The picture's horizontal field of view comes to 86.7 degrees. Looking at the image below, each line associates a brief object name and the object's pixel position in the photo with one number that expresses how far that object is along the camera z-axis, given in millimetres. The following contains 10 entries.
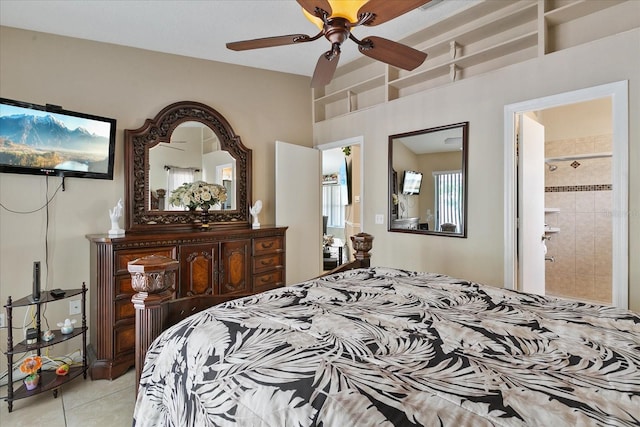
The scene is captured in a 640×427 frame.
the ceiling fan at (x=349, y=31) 1646
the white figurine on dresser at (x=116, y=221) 2689
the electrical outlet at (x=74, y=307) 2812
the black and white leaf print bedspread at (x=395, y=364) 690
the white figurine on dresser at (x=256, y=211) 3592
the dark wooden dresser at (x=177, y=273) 2502
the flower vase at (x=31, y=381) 2238
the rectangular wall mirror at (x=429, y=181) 2984
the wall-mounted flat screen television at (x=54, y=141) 2486
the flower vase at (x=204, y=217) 3318
